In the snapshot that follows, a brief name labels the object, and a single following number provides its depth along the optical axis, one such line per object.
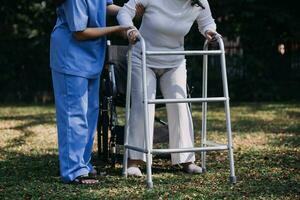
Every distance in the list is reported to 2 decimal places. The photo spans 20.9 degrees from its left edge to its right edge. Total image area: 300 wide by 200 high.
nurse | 6.19
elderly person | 6.38
